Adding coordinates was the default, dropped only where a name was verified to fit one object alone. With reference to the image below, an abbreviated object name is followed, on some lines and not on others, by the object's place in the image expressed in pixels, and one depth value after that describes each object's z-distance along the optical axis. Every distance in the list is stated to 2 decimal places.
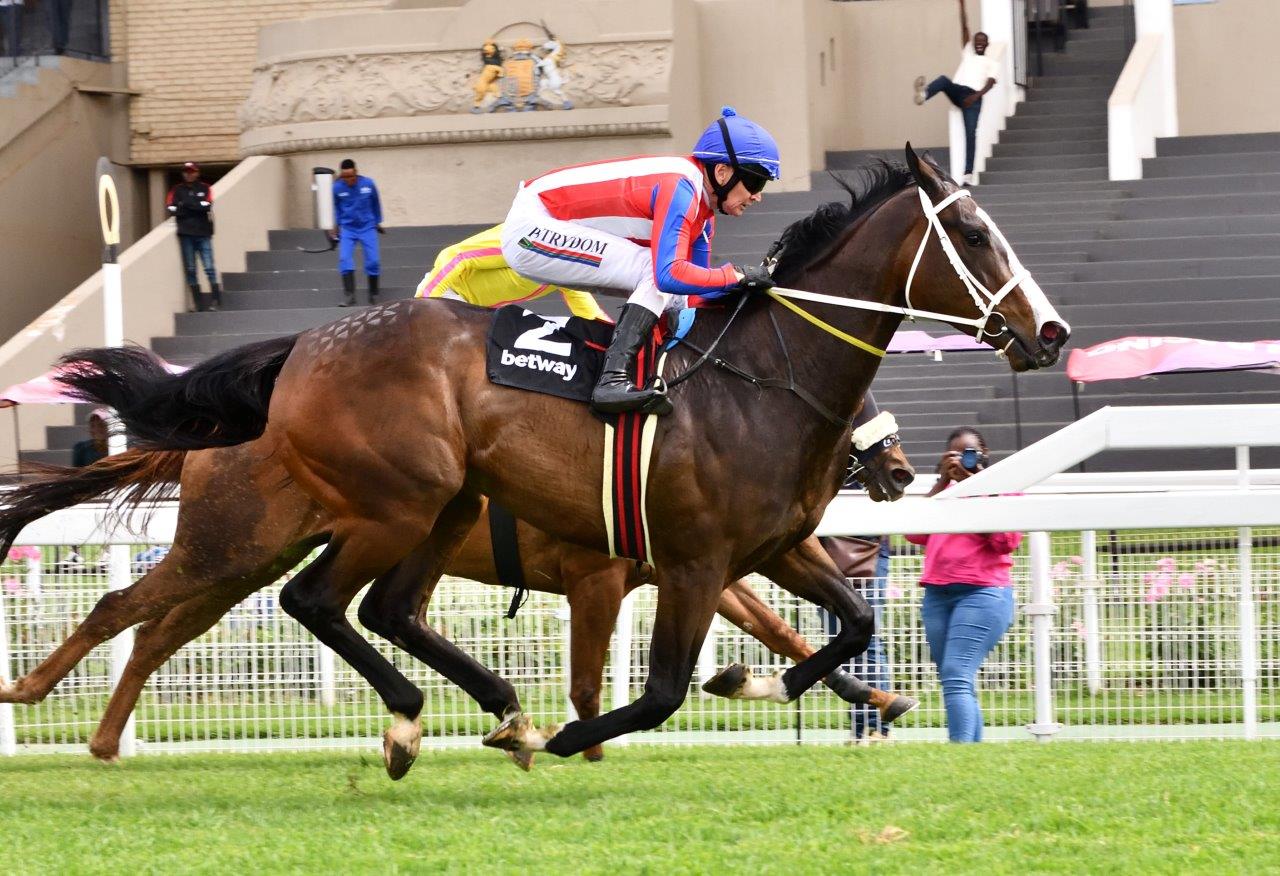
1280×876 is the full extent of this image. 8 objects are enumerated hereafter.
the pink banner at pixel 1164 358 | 24.81
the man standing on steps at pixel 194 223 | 33.66
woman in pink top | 14.33
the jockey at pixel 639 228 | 11.37
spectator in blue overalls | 31.48
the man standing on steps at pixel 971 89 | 33.87
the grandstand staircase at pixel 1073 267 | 28.53
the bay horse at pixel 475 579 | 13.37
